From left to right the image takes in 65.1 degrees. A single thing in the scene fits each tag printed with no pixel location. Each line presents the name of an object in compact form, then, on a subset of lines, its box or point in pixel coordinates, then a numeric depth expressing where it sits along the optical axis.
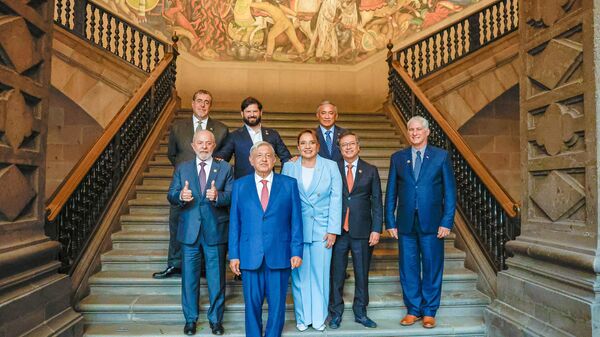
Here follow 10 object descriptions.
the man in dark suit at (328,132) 3.99
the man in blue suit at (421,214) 3.37
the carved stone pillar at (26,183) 2.60
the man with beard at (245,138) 3.90
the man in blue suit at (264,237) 3.04
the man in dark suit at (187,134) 3.99
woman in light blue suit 3.31
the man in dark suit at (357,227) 3.40
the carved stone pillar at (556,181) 2.67
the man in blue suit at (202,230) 3.24
